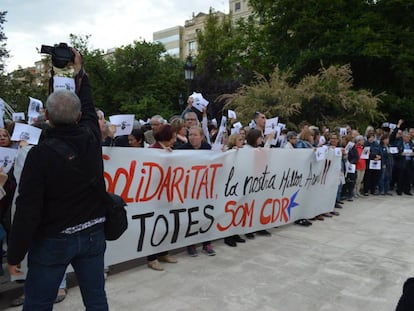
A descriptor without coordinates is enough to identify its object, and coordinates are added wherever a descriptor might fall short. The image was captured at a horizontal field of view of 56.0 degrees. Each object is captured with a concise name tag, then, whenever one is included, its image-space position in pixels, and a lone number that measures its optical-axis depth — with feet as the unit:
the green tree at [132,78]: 111.96
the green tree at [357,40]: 59.11
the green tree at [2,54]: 77.00
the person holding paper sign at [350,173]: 32.19
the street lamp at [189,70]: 45.75
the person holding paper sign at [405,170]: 37.04
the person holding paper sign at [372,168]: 35.30
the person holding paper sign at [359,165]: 33.47
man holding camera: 7.06
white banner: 14.62
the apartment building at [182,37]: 246.68
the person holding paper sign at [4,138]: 13.88
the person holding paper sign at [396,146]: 37.71
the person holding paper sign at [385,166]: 36.29
